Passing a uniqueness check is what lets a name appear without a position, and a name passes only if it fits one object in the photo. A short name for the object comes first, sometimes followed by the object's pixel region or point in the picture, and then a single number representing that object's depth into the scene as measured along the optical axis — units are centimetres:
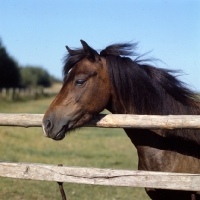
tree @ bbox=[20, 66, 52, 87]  7275
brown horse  411
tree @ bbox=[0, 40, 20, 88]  5406
